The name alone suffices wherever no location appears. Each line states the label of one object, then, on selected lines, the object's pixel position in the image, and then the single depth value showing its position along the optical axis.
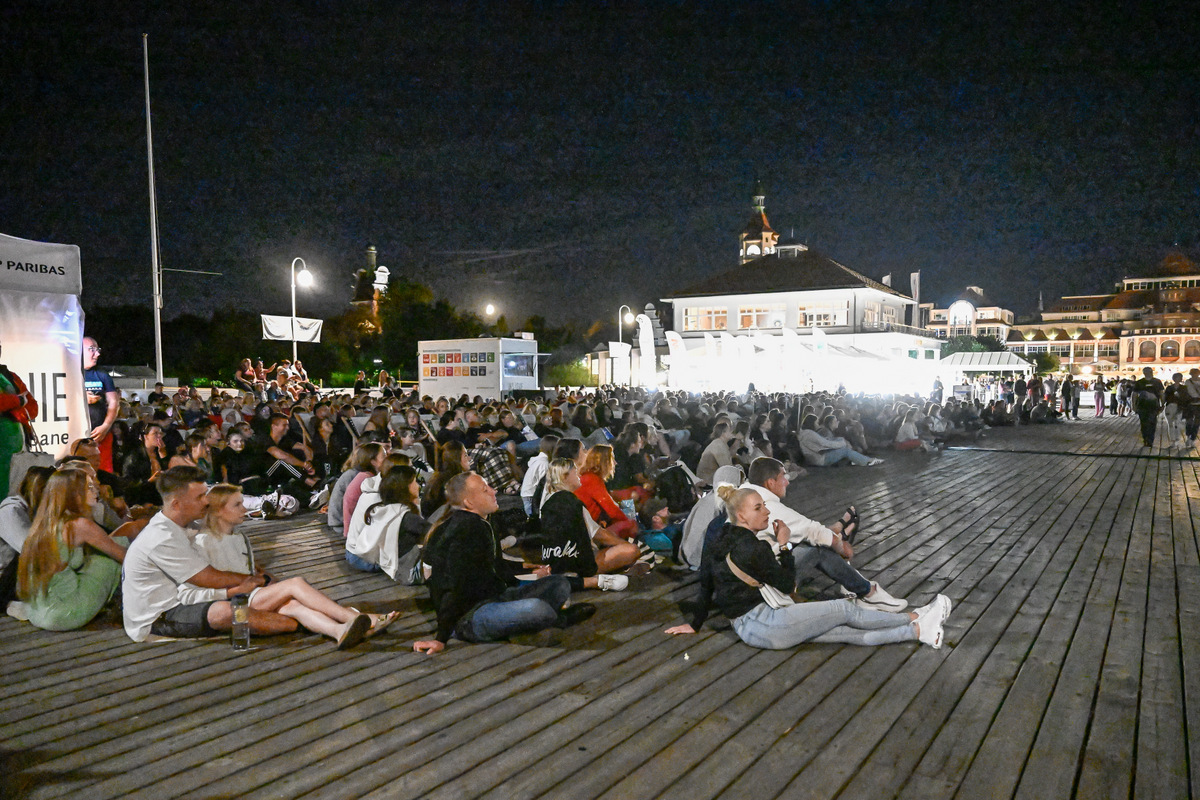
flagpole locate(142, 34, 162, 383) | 18.70
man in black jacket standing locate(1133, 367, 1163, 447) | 16.34
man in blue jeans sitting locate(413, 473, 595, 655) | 4.32
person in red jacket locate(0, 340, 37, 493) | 6.08
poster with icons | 22.11
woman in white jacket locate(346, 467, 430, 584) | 5.80
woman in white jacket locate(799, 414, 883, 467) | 13.09
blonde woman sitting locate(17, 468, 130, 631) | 4.56
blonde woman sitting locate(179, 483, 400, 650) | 4.44
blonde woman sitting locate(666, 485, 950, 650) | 4.26
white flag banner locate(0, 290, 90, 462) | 6.72
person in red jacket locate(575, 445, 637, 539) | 6.35
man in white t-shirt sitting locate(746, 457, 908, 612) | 5.17
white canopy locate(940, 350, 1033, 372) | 32.29
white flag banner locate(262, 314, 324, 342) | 24.09
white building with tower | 35.47
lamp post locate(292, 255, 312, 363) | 25.47
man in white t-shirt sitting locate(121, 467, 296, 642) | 4.31
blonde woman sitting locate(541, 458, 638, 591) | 5.41
